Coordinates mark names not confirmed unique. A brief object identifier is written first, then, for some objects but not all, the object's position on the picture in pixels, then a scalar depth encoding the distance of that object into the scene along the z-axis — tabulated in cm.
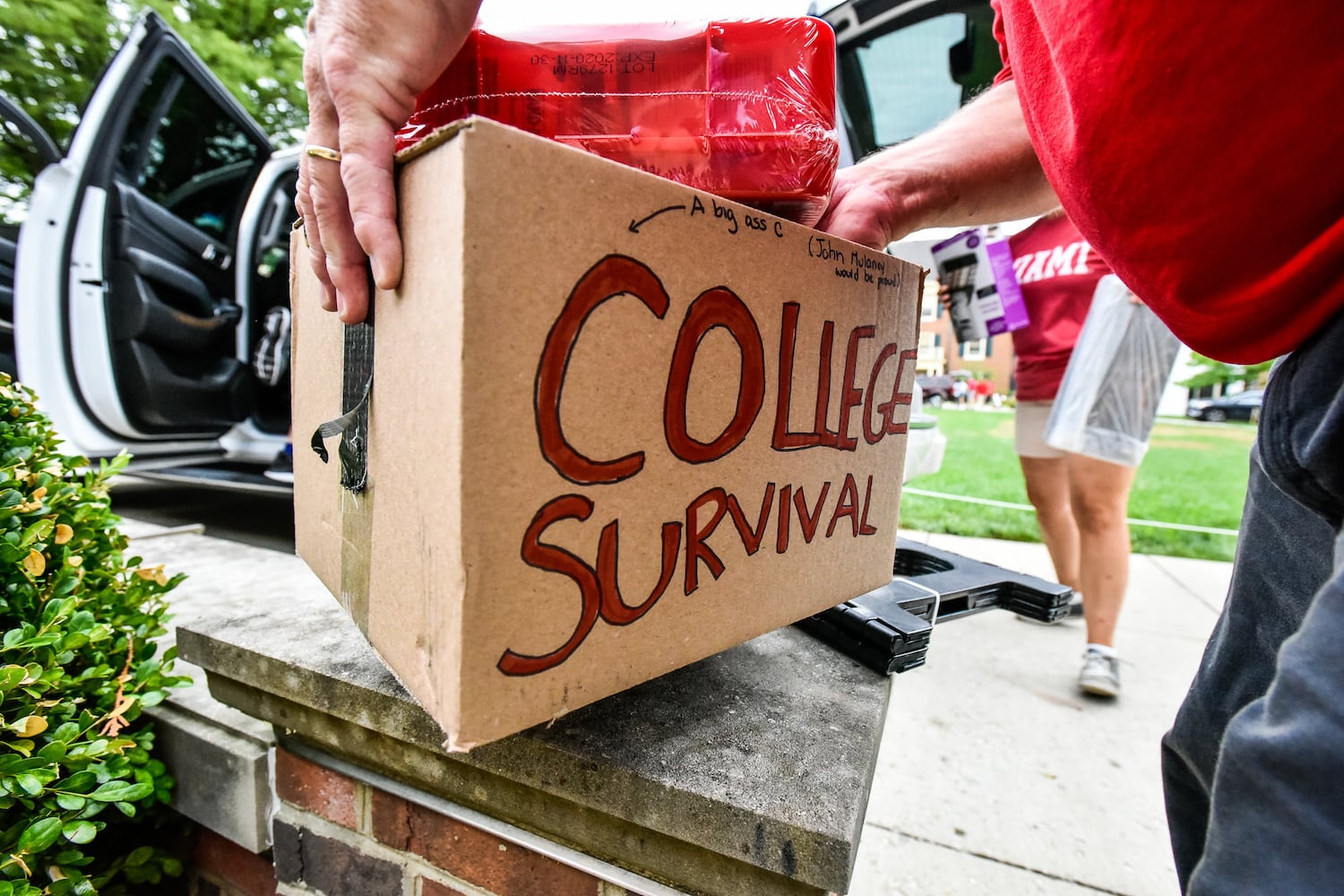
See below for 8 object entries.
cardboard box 45
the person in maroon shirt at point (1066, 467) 190
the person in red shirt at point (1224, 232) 38
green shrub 73
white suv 233
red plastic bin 67
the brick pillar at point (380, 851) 74
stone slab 59
